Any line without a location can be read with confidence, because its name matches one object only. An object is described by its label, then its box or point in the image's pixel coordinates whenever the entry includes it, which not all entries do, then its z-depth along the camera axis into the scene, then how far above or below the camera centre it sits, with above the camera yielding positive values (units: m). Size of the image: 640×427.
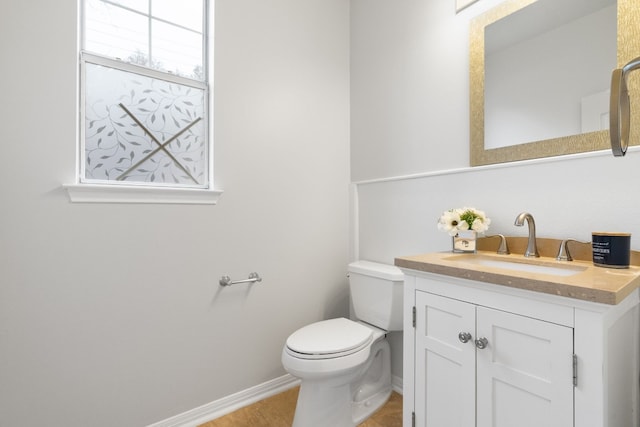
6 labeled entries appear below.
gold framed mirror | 1.06 +0.48
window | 1.42 +0.57
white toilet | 1.39 -0.64
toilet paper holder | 1.70 -0.37
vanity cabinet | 0.77 -0.41
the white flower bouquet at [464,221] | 1.34 -0.03
